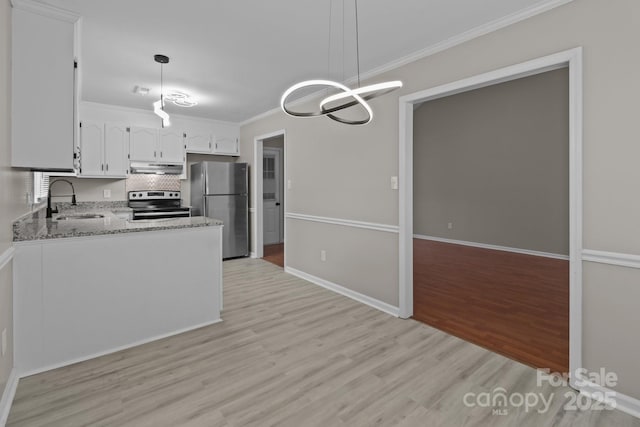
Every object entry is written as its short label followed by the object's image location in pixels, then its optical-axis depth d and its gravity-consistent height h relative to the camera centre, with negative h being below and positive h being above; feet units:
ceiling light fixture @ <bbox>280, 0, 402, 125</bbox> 6.02 +2.33
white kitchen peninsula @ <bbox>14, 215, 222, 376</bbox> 7.05 -2.01
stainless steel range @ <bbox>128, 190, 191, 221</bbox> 16.51 +0.14
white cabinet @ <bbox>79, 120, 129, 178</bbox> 15.34 +2.94
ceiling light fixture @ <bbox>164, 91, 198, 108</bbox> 12.50 +4.47
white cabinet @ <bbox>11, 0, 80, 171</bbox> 6.95 +2.80
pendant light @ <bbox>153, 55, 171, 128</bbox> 10.08 +4.83
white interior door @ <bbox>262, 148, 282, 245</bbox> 22.79 +0.76
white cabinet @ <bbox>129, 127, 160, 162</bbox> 16.57 +3.42
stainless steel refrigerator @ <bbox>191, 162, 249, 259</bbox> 17.97 +0.54
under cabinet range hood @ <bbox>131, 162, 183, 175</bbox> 16.70 +2.19
